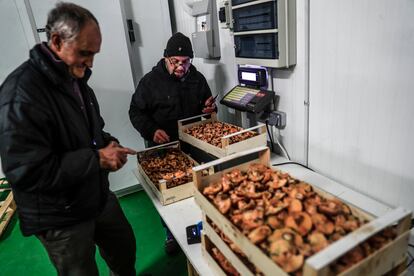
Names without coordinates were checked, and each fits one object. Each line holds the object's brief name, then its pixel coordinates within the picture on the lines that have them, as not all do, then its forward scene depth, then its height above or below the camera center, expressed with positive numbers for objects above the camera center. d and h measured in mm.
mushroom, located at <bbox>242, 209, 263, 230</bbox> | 858 -547
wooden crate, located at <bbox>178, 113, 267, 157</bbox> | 1634 -624
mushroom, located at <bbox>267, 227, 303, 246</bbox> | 772 -544
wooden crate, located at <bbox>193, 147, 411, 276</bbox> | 650 -562
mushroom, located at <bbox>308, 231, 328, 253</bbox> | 746 -547
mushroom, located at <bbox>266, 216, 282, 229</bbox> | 848 -547
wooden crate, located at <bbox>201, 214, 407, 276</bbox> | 851 -705
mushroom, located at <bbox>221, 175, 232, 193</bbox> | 1076 -540
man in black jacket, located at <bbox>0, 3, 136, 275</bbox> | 1041 -337
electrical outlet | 1901 -559
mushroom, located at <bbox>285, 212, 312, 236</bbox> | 804 -535
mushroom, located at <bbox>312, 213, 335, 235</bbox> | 790 -536
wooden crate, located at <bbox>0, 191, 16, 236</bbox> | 2729 -1457
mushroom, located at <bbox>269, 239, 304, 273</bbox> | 715 -558
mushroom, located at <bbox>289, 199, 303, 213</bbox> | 877 -525
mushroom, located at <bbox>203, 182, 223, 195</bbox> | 1074 -548
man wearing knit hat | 2109 -396
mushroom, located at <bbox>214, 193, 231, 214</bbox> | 954 -549
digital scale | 1809 -376
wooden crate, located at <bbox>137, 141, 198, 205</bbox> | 1541 -796
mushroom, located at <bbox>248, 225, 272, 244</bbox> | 802 -548
